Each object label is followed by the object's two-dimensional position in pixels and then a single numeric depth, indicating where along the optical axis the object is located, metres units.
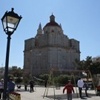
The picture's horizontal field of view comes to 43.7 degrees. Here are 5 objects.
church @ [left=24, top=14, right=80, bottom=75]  40.05
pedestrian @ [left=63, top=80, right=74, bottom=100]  7.73
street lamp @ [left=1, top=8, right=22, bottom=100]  4.10
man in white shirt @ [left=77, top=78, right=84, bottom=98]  10.23
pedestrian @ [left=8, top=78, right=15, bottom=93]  6.81
